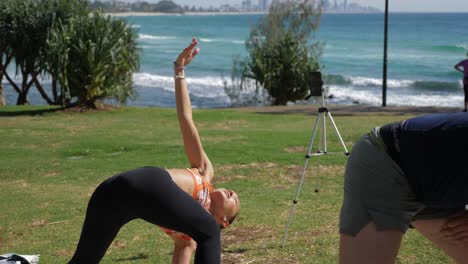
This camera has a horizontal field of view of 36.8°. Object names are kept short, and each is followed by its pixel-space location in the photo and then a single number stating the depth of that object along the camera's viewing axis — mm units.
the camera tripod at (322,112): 6555
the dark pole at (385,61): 24025
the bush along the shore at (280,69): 24094
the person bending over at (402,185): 3000
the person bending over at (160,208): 3727
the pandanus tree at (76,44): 19859
